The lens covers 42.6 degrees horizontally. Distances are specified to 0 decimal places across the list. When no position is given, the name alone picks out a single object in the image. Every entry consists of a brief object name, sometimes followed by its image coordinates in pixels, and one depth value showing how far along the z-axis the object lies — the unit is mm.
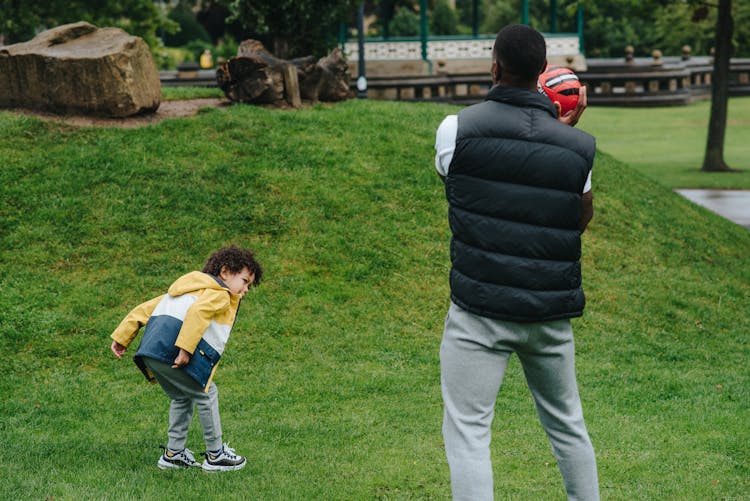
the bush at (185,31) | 43500
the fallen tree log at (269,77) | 12148
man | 3428
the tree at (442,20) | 47972
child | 4707
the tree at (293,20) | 14969
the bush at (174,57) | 38569
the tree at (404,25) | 45094
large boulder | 10992
